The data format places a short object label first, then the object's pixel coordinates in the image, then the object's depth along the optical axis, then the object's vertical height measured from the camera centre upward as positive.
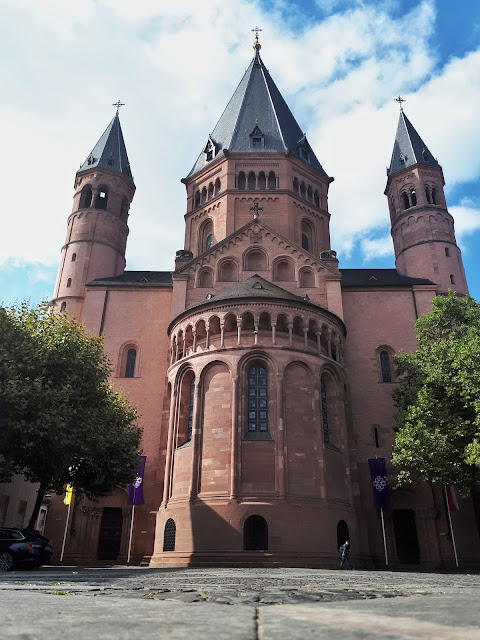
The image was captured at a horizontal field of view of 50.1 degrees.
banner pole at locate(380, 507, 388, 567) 27.33 +1.09
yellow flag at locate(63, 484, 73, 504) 28.69 +3.12
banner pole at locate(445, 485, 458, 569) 27.31 +1.48
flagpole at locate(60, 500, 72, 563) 28.20 +1.13
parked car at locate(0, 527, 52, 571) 17.86 +0.22
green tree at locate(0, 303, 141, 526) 19.88 +5.43
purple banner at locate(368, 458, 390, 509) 28.72 +4.11
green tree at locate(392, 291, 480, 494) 23.42 +6.77
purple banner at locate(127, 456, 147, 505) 28.27 +3.43
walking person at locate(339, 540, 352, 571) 22.45 +0.35
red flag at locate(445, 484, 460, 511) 27.36 +3.16
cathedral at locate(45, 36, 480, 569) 24.58 +10.98
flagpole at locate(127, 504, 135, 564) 28.23 +0.71
